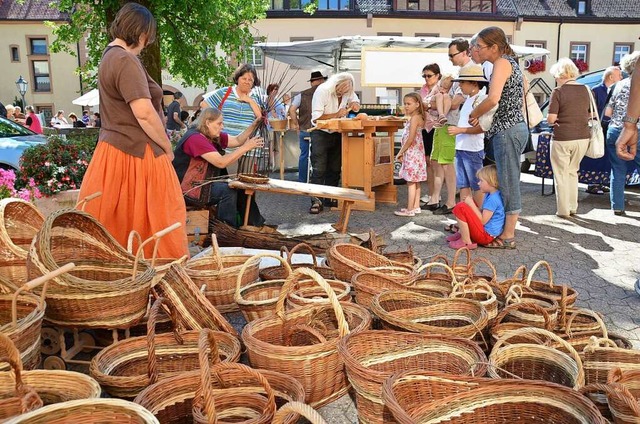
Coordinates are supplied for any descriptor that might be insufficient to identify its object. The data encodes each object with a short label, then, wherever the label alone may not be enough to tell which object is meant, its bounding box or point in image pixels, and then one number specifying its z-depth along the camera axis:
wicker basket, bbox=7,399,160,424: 1.75
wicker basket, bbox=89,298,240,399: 2.31
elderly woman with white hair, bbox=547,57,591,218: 6.94
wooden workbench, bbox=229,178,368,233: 5.21
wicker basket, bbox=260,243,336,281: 4.04
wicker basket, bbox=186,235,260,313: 3.58
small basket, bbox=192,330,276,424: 1.98
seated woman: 5.15
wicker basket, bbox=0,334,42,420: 1.86
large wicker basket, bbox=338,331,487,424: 2.46
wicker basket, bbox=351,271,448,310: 3.30
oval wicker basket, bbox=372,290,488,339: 2.70
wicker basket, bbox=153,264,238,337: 2.80
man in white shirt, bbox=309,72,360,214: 7.70
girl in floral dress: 7.27
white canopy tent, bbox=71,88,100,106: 19.43
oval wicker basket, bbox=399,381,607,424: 1.91
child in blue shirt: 5.51
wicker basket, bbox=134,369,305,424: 2.13
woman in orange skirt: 3.52
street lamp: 28.93
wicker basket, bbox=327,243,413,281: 3.75
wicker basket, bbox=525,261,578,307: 3.27
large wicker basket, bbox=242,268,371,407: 2.43
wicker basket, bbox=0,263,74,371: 2.21
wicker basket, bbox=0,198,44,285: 3.17
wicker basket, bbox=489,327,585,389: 2.43
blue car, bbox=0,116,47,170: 8.93
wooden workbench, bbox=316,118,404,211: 7.39
